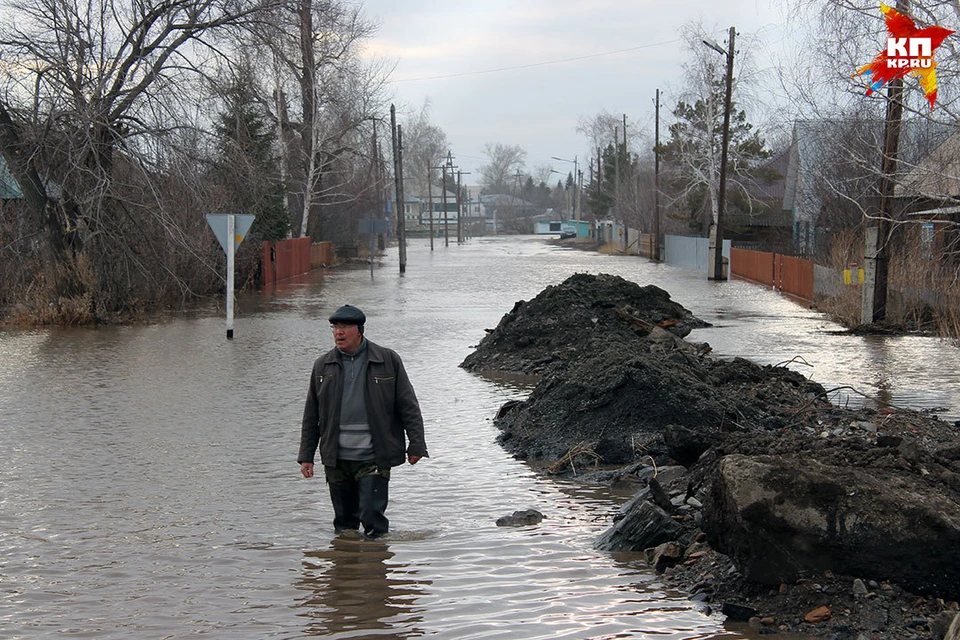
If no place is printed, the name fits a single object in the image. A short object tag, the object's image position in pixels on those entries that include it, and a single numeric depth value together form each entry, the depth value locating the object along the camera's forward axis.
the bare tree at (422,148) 158.62
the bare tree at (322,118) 52.28
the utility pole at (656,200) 64.44
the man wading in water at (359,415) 7.53
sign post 22.17
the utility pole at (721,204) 44.97
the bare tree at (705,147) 61.06
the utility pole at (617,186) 97.01
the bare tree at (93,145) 23.83
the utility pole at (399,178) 51.91
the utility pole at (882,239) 20.06
